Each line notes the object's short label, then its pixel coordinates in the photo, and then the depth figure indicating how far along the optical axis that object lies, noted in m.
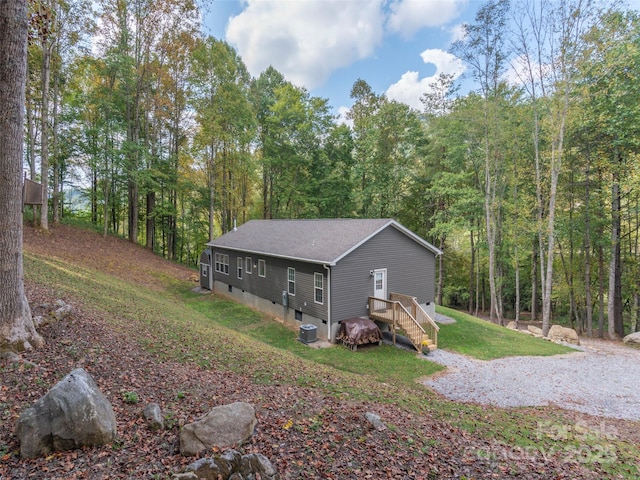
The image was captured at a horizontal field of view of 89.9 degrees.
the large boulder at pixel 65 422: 3.15
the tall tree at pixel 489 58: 14.75
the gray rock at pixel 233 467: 3.10
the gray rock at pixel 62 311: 6.20
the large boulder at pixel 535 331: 15.62
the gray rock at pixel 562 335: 14.34
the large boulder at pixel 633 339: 14.26
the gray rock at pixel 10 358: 4.40
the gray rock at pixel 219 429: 3.47
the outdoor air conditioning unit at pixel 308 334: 11.79
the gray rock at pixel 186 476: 3.01
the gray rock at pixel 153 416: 3.78
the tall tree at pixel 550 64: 13.02
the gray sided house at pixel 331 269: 12.24
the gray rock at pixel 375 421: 4.59
